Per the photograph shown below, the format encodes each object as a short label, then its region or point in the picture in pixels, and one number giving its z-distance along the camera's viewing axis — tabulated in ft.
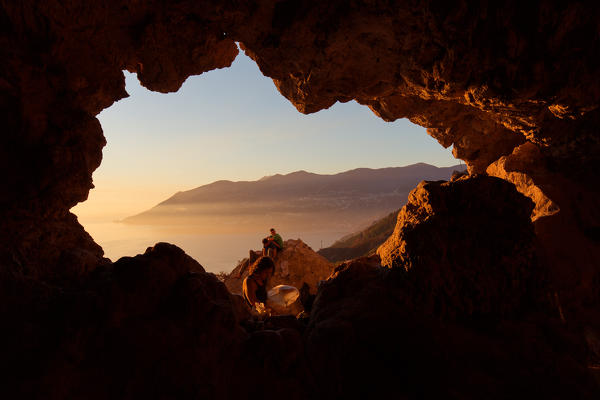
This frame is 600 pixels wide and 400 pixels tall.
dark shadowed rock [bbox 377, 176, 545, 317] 10.52
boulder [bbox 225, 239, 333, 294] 40.78
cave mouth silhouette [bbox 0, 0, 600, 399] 8.28
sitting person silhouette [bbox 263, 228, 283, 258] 40.47
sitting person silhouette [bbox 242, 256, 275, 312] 22.68
